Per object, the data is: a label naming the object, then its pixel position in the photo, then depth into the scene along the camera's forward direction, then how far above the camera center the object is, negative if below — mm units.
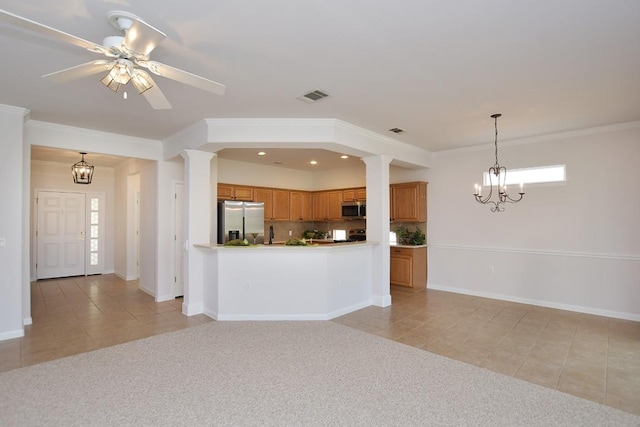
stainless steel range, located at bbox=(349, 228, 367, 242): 7715 -379
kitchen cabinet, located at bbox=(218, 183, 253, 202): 6836 +562
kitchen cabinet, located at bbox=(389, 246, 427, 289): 6484 -952
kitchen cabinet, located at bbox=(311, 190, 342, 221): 8242 +333
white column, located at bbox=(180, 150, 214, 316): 4859 +7
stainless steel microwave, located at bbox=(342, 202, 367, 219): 7625 +190
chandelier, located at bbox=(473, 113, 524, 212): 5586 +328
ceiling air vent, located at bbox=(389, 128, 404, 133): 4934 +1301
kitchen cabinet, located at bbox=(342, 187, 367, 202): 7740 +557
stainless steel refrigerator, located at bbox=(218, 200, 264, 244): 6570 -34
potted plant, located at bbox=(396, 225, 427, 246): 6719 -374
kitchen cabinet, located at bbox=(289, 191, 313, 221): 8305 +317
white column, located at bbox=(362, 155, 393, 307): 5359 -79
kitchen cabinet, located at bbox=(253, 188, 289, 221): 7548 +406
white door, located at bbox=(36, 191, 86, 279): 7504 -322
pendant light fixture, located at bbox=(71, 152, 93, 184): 6324 +926
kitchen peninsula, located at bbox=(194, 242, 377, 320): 4574 -871
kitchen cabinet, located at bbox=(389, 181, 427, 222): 6691 +330
